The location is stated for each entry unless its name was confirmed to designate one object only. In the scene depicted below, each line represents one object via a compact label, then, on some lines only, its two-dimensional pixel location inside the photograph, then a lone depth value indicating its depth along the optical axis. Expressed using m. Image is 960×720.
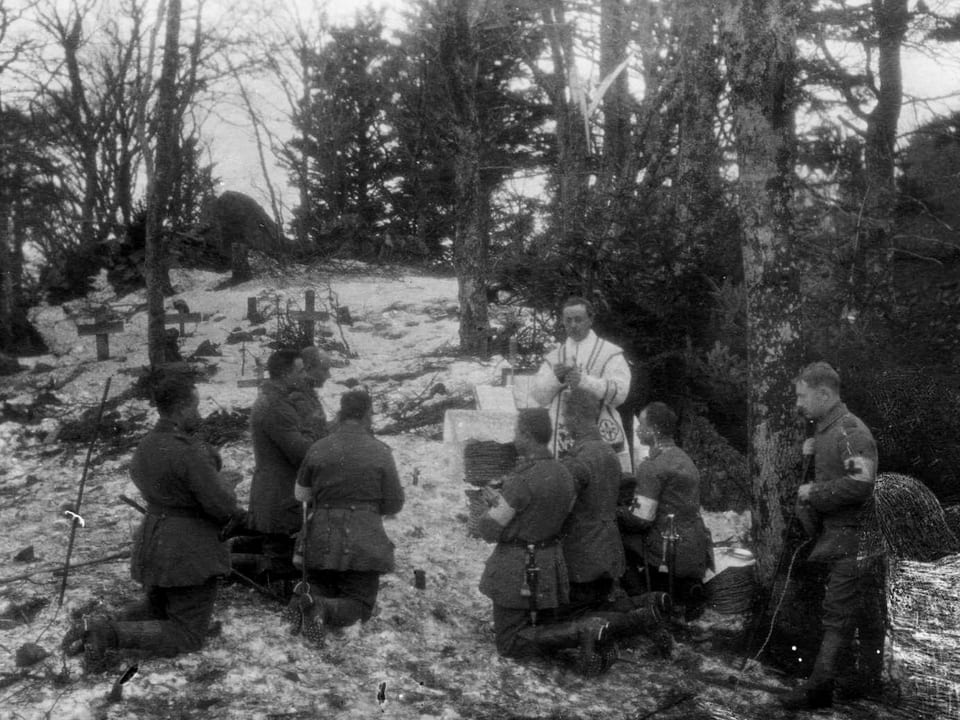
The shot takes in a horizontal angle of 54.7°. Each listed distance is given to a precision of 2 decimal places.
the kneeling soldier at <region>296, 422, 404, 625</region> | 6.26
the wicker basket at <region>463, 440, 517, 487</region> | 8.56
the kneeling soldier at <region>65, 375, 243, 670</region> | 5.68
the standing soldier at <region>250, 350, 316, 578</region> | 6.91
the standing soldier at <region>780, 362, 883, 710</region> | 5.46
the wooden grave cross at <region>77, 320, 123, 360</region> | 16.34
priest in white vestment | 7.46
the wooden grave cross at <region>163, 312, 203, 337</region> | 17.19
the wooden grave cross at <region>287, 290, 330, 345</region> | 15.85
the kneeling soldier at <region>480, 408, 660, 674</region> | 5.99
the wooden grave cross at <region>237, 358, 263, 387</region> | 13.88
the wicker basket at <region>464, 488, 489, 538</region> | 8.12
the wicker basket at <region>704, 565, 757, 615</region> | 6.96
